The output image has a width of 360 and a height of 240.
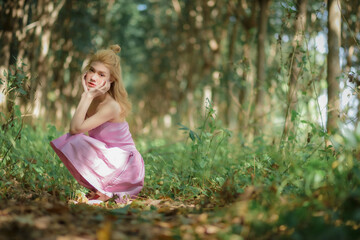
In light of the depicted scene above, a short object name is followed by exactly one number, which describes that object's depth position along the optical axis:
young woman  3.06
